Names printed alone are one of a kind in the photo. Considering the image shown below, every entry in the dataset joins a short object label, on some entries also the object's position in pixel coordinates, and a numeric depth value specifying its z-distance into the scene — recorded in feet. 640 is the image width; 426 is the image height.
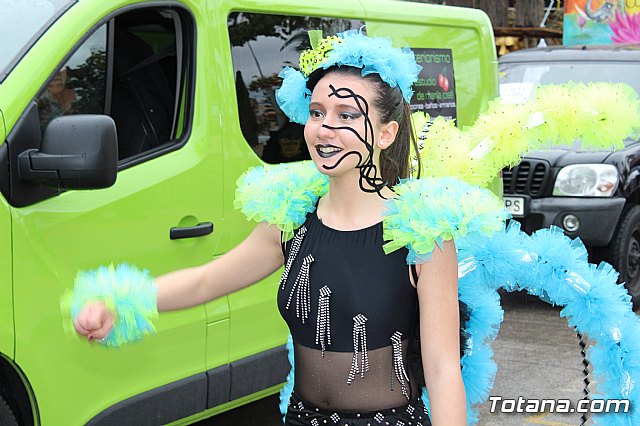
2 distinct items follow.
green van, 10.89
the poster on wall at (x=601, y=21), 48.65
